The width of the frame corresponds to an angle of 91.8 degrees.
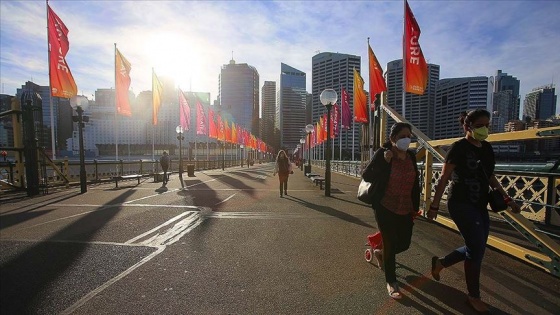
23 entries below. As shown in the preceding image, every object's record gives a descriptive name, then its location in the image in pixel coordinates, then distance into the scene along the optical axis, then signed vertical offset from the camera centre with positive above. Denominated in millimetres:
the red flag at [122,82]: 18734 +4567
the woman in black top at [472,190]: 2756 -442
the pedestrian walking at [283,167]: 10719 -791
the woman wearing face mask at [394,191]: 3023 -494
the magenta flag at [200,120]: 30188 +3014
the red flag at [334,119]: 26744 +2927
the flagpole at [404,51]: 11969 +4328
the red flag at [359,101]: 18391 +3181
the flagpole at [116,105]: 18878 +2917
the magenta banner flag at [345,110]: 24859 +3487
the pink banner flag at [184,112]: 26278 +3455
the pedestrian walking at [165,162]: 16312 -954
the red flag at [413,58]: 12023 +3983
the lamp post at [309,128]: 24250 +1715
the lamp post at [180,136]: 21502 +947
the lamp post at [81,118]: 11898 +1281
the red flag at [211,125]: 33156 +2709
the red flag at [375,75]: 14898 +3980
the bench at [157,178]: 17625 -2029
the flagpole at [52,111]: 14281 +2148
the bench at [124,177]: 14125 -1668
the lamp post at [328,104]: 10625 +1779
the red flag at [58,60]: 14023 +4531
